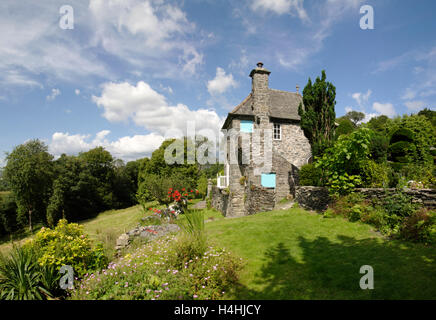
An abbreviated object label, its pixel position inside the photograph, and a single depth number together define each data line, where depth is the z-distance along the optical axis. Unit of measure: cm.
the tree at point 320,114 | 1350
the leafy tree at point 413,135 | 1546
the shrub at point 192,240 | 524
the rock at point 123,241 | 785
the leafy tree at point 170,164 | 3522
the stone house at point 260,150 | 1537
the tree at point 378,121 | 3347
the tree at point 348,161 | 867
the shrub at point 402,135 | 1590
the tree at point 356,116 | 6319
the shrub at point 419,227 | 541
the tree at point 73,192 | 2797
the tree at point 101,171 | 3569
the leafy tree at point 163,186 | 1716
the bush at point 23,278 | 427
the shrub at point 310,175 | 1285
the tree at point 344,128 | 1951
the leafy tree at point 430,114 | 3124
